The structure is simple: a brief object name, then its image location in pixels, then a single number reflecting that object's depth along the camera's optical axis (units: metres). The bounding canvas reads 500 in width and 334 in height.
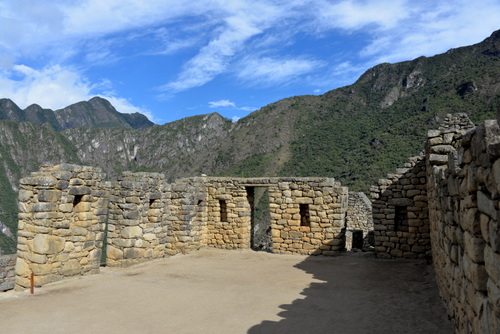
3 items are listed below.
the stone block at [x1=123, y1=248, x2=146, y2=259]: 9.69
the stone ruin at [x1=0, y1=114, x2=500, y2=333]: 2.74
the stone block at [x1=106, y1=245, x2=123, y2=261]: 9.73
